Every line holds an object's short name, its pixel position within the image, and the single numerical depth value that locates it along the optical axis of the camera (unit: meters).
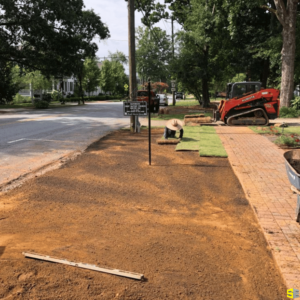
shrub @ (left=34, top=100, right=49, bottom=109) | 37.81
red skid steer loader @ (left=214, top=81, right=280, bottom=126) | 17.94
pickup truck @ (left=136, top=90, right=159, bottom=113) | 27.63
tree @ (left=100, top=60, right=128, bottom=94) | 71.38
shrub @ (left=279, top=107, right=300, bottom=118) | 24.03
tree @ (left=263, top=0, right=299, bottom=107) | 23.16
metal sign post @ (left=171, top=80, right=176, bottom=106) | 33.86
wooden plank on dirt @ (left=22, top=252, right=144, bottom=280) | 3.58
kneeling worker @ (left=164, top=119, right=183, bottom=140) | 12.25
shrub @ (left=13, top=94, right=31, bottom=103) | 49.88
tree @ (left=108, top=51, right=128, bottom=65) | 75.18
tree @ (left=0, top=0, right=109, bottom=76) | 30.02
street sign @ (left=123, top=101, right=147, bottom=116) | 9.92
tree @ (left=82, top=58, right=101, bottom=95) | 64.43
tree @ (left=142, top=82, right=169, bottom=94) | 43.50
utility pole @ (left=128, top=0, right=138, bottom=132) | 15.65
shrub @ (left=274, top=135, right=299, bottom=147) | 11.90
